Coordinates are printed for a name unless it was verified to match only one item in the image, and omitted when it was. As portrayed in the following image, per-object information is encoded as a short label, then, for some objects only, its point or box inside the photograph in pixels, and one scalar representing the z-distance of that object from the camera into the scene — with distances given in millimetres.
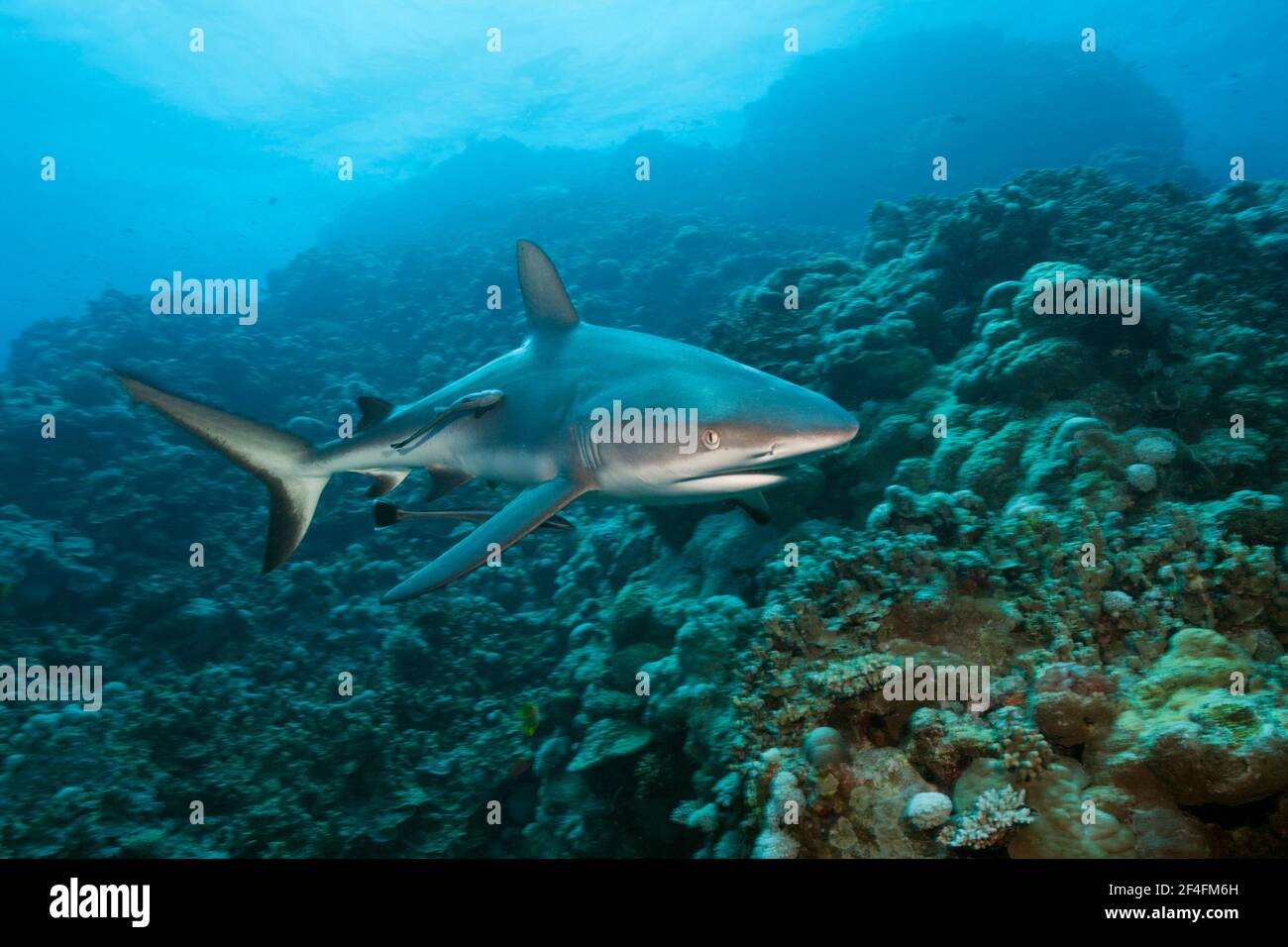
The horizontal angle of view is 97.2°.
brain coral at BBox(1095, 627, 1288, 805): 2215
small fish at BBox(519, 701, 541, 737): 6102
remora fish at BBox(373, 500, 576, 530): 4184
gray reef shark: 3102
